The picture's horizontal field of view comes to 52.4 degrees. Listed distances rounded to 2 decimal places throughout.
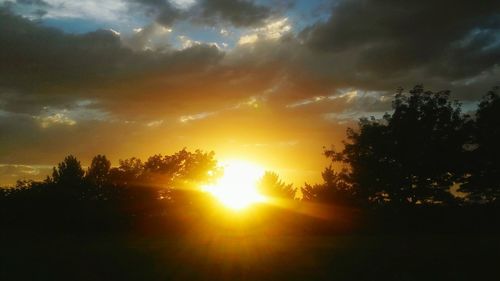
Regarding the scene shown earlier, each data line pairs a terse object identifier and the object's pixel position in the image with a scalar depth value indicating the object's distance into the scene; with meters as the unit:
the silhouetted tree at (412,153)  49.06
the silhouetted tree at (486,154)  48.28
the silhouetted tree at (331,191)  55.25
